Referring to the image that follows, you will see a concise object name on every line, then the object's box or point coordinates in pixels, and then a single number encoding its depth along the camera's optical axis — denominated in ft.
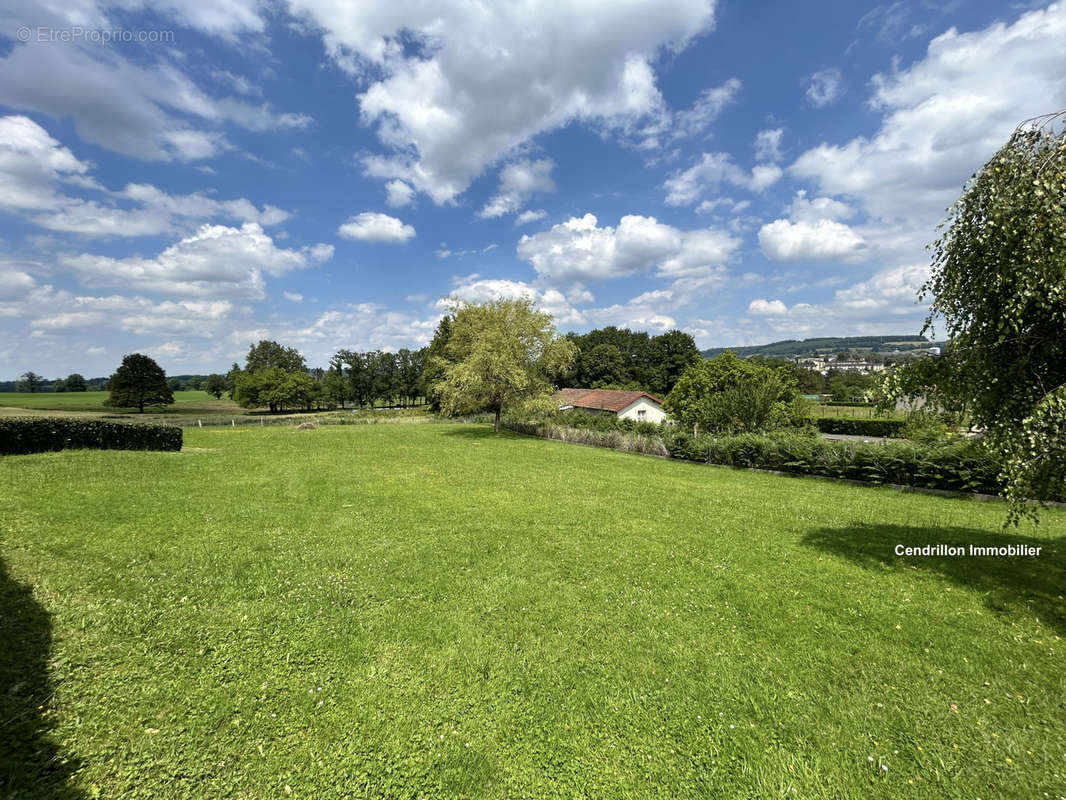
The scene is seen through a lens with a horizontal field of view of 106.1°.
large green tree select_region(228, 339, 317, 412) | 236.22
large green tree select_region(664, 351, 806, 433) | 80.18
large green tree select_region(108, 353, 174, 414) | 193.67
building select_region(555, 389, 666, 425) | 158.40
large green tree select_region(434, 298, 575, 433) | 92.43
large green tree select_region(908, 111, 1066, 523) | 17.43
